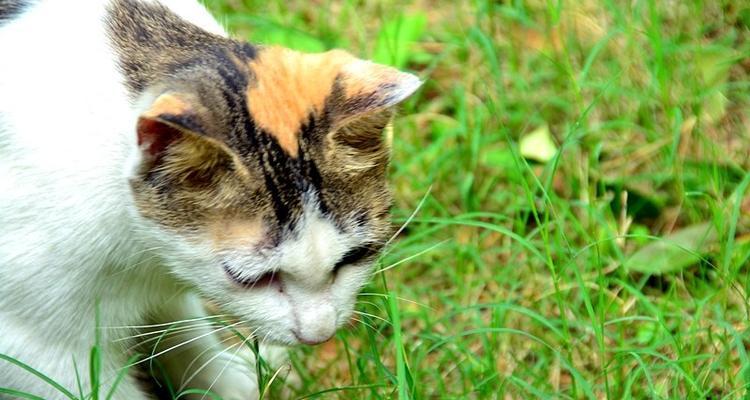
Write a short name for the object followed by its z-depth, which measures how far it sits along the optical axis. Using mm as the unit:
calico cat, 4404
